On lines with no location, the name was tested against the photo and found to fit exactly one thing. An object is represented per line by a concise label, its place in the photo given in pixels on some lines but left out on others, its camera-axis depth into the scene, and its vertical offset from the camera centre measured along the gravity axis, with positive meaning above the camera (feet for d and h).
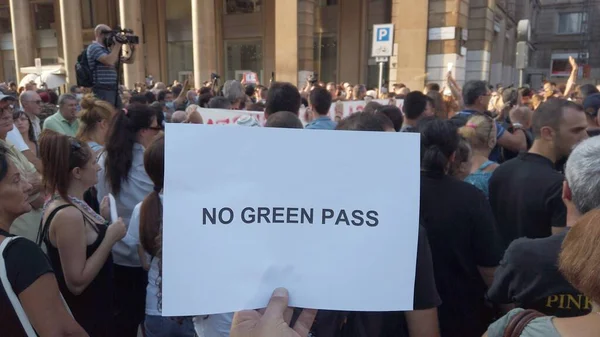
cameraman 17.62 +0.86
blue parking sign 29.71 +3.02
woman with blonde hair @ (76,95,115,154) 12.67 -0.96
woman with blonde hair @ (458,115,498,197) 10.98 -1.35
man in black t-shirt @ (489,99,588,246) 8.75 -1.78
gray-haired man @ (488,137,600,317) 5.76 -2.23
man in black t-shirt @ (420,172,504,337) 7.63 -2.62
